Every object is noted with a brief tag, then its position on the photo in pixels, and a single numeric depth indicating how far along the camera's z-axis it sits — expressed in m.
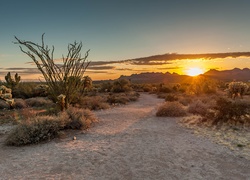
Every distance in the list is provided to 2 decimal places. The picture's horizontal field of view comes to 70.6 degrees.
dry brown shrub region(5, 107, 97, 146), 6.10
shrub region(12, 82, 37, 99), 19.56
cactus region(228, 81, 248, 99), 11.45
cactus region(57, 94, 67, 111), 9.41
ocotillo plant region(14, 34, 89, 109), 10.30
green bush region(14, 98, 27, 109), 13.45
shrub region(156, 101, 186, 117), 9.97
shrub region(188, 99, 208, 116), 9.83
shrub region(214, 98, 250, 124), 7.72
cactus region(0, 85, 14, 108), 12.11
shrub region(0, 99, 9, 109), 13.16
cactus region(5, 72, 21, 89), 22.18
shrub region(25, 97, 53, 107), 14.04
